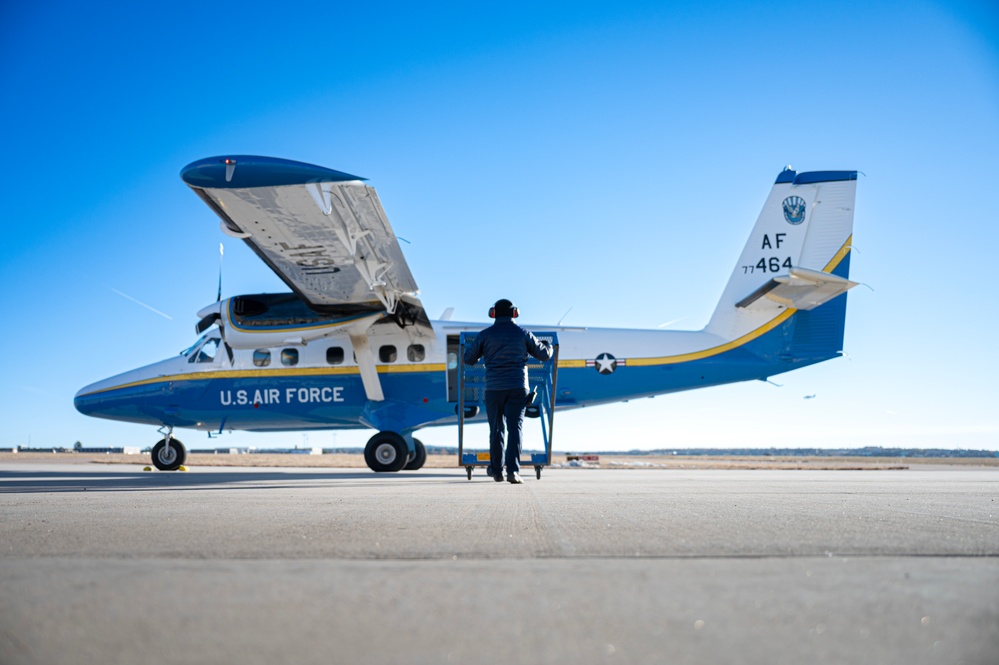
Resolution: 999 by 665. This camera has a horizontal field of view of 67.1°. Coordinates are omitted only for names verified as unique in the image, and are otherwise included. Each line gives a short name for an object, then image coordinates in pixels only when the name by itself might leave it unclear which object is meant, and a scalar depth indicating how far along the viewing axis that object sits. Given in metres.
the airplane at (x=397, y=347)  14.38
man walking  7.68
